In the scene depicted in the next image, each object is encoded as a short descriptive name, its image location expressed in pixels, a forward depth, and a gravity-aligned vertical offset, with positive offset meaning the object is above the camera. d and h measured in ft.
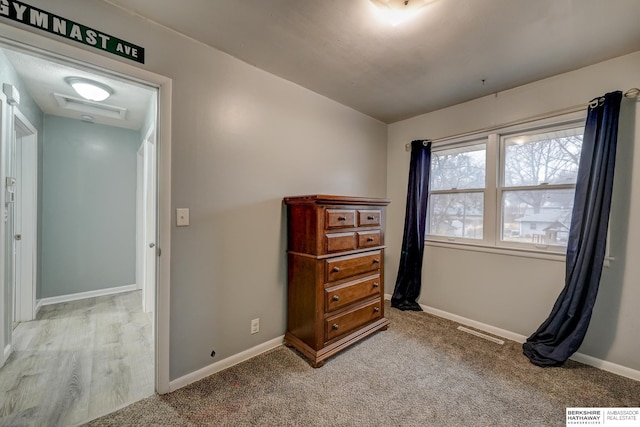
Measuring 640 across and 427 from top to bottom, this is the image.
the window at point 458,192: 8.93 +0.78
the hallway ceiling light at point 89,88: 7.17 +3.43
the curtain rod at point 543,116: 6.01 +2.79
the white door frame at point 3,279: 5.75 -1.69
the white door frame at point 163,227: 5.40 -0.40
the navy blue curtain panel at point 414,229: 9.75 -0.69
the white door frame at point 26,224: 8.74 -0.64
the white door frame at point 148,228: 9.03 -0.75
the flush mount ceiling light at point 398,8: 4.53 +3.74
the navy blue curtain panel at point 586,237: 6.12 -0.57
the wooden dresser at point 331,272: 6.53 -1.72
